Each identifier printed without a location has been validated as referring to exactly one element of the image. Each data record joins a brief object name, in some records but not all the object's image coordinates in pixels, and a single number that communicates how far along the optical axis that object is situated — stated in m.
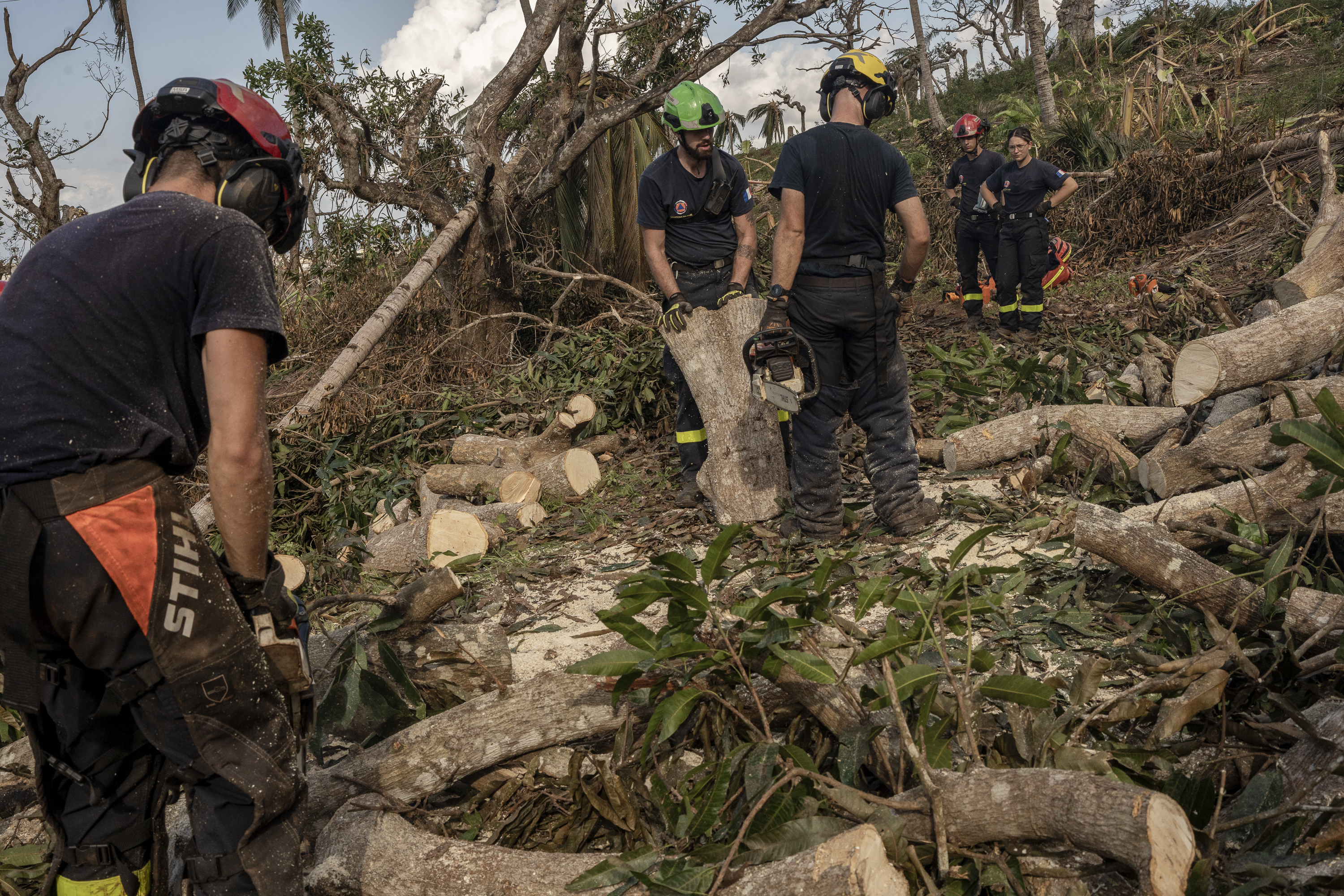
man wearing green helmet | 4.93
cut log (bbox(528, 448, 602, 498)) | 5.71
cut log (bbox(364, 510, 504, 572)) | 4.77
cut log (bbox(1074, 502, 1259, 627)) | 2.73
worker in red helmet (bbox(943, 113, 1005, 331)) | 8.70
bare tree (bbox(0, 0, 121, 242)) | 14.24
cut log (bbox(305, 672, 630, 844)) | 2.48
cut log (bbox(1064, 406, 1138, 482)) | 4.23
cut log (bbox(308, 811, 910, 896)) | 2.02
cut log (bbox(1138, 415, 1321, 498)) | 3.54
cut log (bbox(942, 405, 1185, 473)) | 4.88
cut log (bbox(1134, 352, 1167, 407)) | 5.16
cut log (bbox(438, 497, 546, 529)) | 5.28
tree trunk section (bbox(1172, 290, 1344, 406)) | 4.18
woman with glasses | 8.09
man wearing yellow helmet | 4.08
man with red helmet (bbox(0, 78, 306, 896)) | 1.65
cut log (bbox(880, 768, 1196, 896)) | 1.50
